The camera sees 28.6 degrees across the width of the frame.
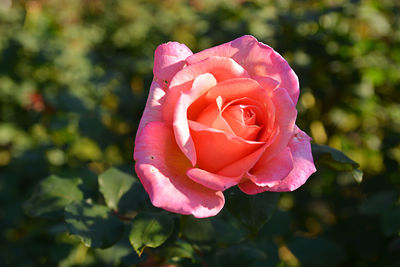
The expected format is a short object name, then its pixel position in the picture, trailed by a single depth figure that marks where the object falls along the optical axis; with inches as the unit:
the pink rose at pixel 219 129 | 15.2
